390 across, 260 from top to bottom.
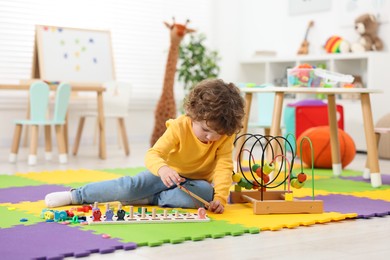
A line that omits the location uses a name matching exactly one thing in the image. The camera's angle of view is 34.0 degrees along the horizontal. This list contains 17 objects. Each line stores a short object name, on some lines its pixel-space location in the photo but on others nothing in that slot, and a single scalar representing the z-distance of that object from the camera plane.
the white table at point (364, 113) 3.30
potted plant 6.14
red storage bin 5.08
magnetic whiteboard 5.30
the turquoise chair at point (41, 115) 4.39
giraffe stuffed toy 5.32
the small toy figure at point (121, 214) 2.18
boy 2.29
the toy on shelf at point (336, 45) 5.63
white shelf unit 5.27
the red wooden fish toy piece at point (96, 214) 2.16
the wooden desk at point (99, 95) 4.71
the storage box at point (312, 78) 3.47
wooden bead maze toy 2.44
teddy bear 5.47
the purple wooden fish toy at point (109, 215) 2.19
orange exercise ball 4.13
